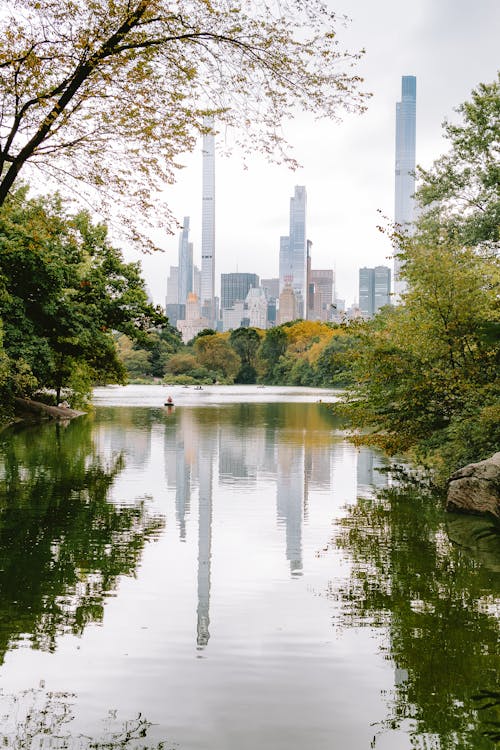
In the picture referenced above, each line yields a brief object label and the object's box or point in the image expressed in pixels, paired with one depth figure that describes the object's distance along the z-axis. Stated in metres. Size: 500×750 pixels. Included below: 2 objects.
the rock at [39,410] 31.18
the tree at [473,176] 26.97
